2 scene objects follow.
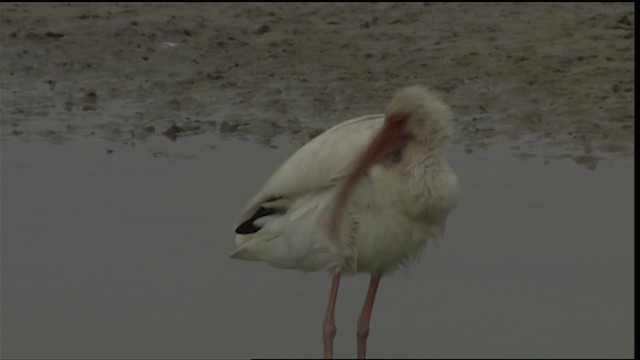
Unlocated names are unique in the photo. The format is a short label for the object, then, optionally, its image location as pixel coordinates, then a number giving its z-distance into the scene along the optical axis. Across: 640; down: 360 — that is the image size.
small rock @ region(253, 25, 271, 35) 29.16
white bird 14.11
